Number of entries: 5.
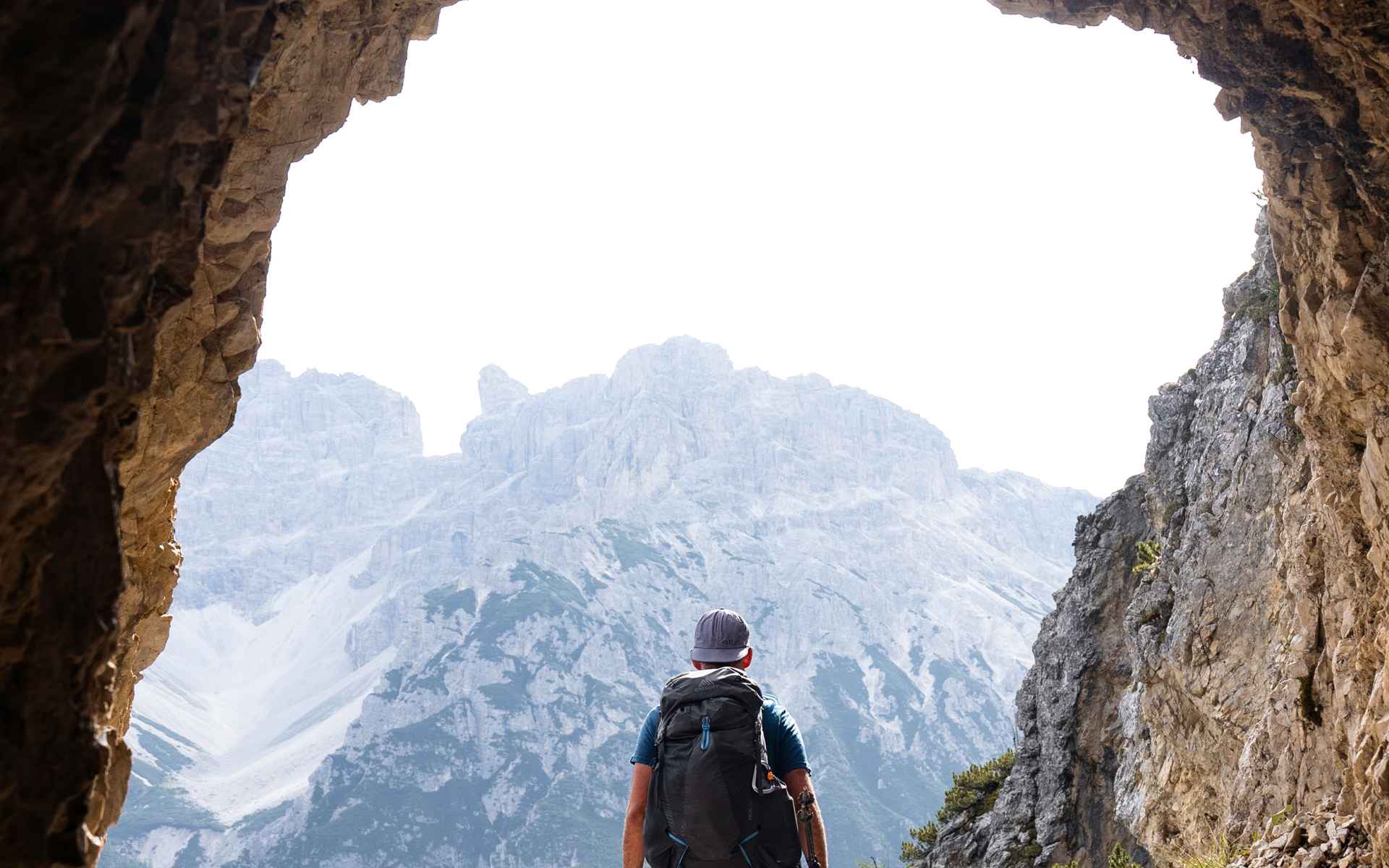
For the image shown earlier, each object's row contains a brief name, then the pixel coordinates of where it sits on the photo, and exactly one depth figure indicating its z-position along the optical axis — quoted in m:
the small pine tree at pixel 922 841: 34.06
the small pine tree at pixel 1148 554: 28.06
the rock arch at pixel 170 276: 4.60
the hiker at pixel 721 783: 6.45
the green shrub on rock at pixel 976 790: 33.91
